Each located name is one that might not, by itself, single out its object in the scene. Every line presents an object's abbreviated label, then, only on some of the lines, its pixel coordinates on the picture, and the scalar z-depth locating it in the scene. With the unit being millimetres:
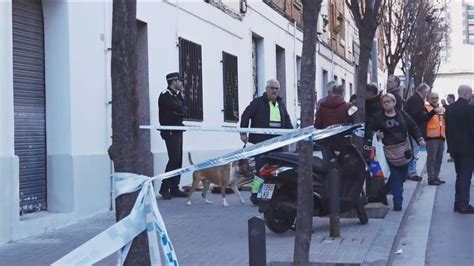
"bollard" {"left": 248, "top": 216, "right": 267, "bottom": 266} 5238
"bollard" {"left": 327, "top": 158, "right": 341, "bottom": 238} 8406
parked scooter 8828
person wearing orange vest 15008
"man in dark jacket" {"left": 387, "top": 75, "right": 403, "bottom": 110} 12978
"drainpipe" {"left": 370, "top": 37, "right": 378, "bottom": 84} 20781
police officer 11992
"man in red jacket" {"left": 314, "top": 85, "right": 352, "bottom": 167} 10734
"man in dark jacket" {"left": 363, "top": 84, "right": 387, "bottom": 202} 10867
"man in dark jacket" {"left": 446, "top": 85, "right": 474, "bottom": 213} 11078
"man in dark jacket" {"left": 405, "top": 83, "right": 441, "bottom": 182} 14406
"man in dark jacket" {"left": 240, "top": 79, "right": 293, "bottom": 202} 11695
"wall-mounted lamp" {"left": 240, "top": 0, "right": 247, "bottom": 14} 18312
